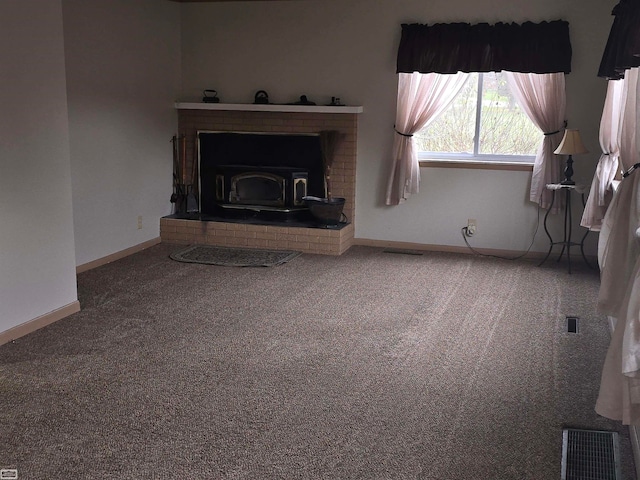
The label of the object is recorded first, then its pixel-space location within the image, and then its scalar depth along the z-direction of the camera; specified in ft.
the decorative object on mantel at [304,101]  21.64
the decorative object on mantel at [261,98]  22.20
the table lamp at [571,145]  18.24
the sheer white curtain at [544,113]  19.57
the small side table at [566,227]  19.24
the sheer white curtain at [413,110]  20.70
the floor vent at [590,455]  8.74
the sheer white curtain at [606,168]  16.92
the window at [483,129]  20.66
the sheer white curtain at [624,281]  7.29
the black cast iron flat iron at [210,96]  22.54
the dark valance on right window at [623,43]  10.96
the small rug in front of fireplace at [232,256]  19.49
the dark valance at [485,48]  19.17
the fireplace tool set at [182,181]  22.71
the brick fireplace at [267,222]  21.12
